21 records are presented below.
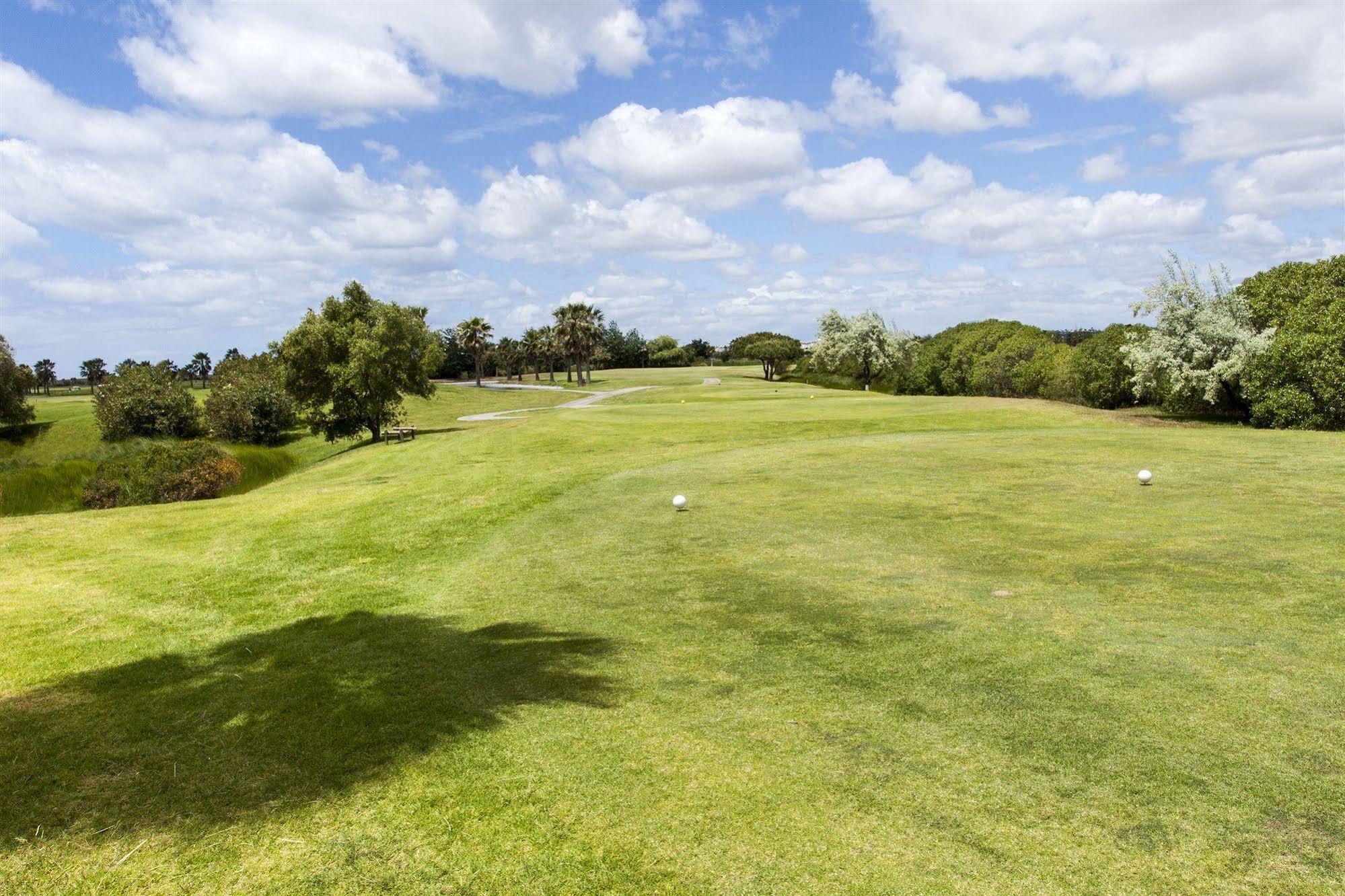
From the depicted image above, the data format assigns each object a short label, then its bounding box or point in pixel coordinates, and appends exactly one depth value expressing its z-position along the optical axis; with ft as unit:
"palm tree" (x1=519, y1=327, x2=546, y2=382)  426.10
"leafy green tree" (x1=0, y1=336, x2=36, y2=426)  230.48
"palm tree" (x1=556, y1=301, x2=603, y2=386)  370.12
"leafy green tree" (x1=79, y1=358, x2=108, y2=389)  466.49
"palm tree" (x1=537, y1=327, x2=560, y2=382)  408.05
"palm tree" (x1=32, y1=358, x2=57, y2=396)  438.40
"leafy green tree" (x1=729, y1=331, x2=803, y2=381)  395.34
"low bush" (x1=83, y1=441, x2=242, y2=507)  95.50
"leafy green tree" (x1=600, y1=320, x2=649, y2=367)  566.77
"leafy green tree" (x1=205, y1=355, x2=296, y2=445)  207.72
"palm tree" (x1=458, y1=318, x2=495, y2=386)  376.27
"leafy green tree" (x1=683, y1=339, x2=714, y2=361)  583.95
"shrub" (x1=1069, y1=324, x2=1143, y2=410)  184.55
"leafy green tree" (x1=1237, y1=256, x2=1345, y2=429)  105.91
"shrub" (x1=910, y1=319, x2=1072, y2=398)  237.66
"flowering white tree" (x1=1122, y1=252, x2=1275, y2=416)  124.47
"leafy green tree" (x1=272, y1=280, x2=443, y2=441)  151.02
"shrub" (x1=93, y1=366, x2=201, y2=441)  212.64
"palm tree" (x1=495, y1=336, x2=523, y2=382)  451.53
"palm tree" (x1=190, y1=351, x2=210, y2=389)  461.37
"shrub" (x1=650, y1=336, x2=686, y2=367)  553.64
